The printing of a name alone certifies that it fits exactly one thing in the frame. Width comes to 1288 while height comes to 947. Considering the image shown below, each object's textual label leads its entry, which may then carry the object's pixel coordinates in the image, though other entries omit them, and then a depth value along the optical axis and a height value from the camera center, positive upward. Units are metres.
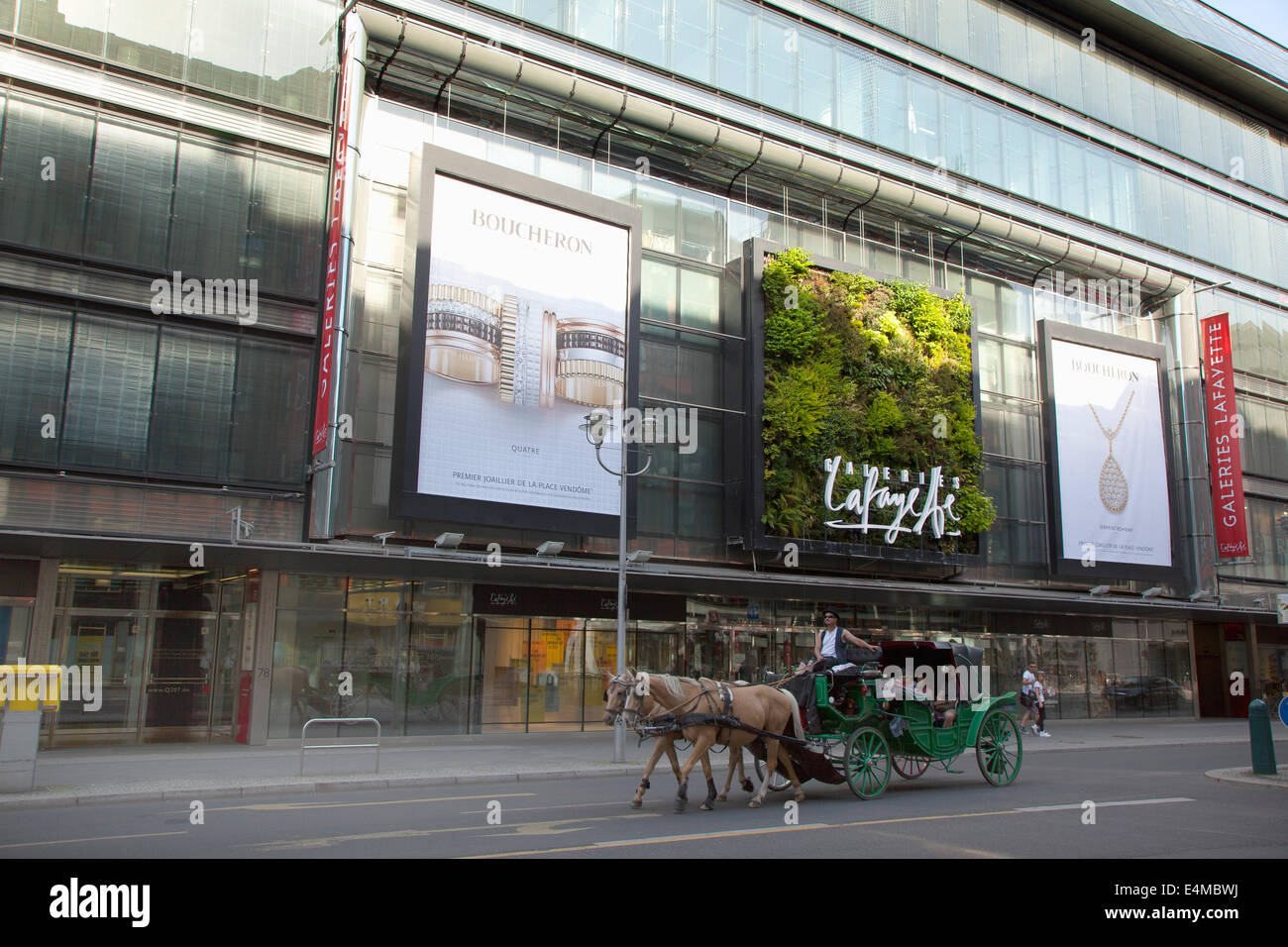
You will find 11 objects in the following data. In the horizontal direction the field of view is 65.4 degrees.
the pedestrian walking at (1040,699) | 29.05 -2.11
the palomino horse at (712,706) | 11.73 -1.01
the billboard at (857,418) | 28.64 +6.11
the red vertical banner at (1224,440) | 38.53 +7.32
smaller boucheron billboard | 35.16 +6.20
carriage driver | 13.22 -0.23
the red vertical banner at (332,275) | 21.95 +7.61
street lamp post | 19.78 +1.37
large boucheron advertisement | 23.48 +6.60
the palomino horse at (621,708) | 11.53 -1.03
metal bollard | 16.38 -1.82
